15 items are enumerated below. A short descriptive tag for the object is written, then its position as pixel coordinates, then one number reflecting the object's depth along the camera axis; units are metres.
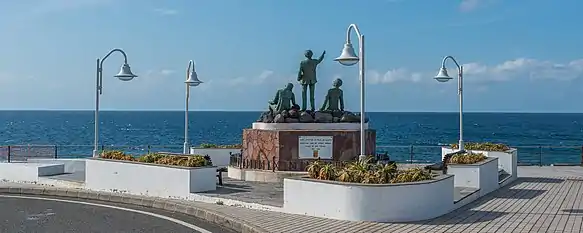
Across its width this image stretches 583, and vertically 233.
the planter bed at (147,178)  16.61
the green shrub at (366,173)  13.23
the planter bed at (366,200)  12.69
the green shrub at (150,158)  18.28
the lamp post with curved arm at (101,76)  20.83
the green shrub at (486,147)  23.17
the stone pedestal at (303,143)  19.98
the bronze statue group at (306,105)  20.77
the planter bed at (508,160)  21.91
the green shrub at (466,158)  18.48
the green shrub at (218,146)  26.27
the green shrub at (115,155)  18.95
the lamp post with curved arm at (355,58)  13.91
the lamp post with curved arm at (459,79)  21.91
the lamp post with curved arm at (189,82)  23.20
